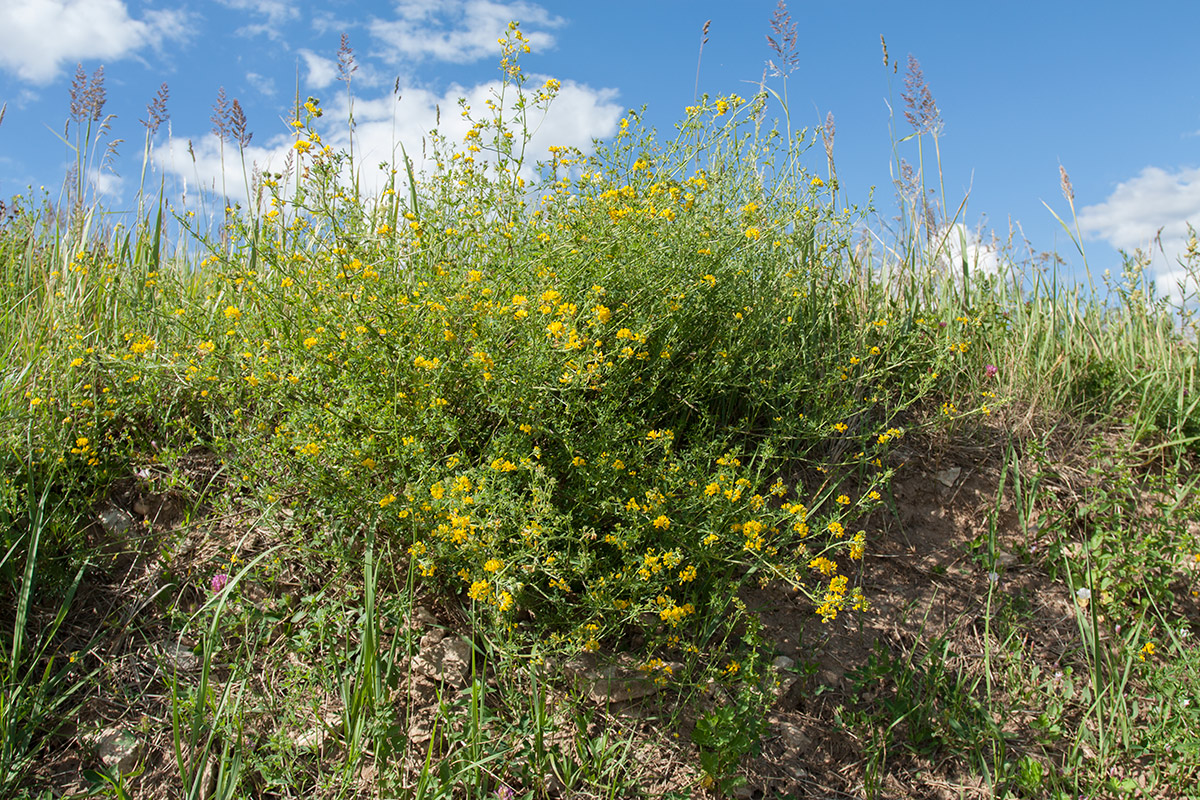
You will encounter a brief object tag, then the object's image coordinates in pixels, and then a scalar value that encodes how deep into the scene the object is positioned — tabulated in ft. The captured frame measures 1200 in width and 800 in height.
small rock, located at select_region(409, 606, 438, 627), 7.82
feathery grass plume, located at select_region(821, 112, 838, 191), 12.00
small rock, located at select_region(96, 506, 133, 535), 8.96
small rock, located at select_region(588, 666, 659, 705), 7.52
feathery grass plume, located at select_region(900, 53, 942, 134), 13.48
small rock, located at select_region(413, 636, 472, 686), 7.63
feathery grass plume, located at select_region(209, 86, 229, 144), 13.70
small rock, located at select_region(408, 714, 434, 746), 7.32
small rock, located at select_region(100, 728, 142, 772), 7.36
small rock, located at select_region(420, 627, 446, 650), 7.75
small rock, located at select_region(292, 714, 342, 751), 7.20
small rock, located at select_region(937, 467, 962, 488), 11.00
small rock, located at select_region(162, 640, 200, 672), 8.05
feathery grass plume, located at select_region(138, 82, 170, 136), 14.53
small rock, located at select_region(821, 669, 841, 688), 8.48
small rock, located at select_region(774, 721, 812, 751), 7.88
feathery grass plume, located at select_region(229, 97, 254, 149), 13.89
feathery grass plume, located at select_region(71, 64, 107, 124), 13.69
